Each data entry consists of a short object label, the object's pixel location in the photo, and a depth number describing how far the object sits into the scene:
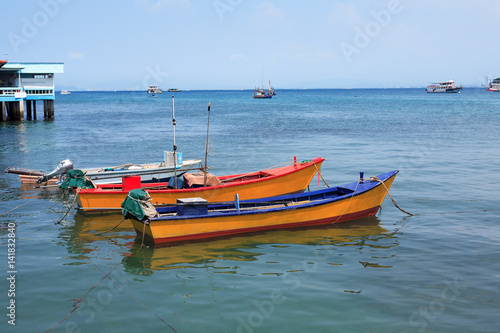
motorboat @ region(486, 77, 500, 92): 178.55
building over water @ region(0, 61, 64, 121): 57.09
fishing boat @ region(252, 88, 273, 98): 167.10
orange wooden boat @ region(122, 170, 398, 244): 14.93
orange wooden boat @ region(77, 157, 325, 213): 18.75
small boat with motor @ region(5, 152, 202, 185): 22.34
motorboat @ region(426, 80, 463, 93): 179.50
